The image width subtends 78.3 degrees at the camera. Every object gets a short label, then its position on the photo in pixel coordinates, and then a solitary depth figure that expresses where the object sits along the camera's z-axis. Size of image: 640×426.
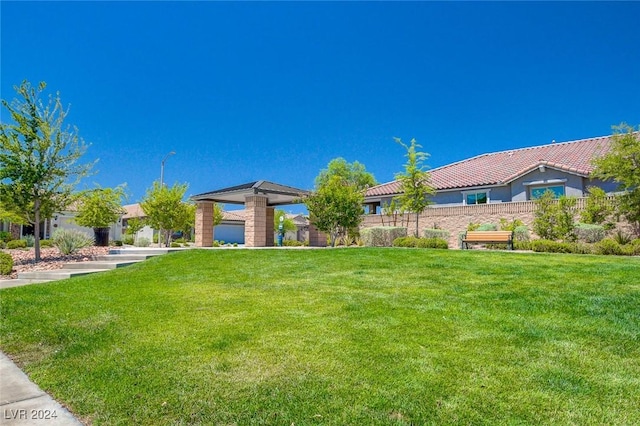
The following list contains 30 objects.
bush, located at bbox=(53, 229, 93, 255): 14.51
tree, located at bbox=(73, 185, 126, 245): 18.56
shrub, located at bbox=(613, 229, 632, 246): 14.89
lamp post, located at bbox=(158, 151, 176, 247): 31.88
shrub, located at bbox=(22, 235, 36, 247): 24.11
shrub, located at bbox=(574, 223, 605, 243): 15.62
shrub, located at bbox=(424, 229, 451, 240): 19.45
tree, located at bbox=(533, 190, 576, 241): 16.75
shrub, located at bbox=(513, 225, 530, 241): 17.17
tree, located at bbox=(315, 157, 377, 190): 46.16
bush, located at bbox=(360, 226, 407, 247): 19.25
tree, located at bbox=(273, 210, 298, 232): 48.12
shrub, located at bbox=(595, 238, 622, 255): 12.77
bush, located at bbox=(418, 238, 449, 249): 15.78
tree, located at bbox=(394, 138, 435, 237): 20.92
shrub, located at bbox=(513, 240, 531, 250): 14.92
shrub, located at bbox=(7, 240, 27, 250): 22.66
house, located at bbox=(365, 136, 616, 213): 20.91
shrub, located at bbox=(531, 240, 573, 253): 13.59
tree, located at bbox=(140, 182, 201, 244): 20.30
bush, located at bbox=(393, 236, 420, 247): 16.72
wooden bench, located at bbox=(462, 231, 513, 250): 15.19
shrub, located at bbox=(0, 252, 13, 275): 11.53
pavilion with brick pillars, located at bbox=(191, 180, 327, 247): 19.27
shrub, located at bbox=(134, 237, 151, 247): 27.58
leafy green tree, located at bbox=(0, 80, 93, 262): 12.91
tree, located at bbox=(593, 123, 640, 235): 15.65
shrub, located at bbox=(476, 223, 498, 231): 18.94
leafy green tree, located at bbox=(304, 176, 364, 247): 18.50
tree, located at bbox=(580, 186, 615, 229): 16.56
